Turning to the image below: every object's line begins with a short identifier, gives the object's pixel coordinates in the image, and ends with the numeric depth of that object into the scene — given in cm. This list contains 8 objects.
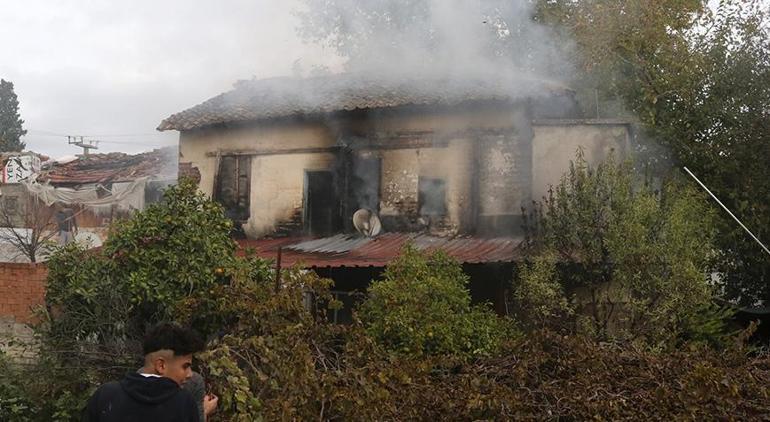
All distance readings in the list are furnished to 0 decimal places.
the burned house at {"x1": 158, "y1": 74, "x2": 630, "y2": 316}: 1212
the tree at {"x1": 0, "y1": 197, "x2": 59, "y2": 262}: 1617
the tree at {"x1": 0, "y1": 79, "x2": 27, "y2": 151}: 3944
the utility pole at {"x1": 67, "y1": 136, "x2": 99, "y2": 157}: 3219
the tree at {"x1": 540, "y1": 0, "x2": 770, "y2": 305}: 1301
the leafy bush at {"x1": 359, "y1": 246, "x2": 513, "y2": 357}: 823
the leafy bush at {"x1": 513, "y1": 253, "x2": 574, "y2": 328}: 937
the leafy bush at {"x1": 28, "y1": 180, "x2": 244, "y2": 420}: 632
